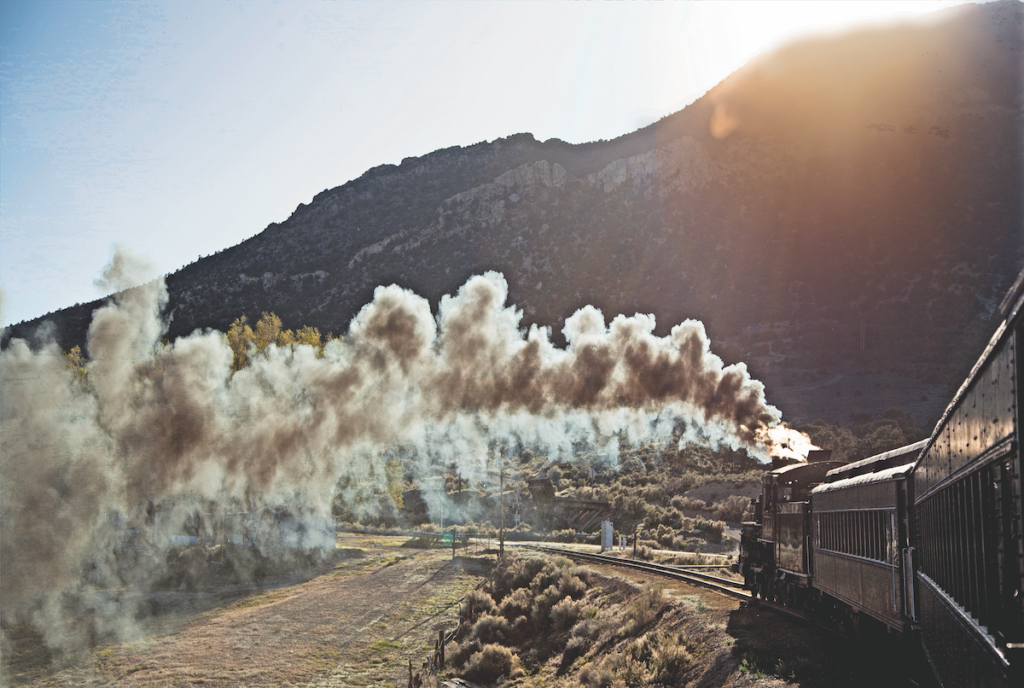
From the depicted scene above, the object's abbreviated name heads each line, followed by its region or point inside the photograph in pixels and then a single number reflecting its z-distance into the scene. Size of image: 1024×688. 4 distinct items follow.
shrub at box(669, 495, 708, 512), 57.62
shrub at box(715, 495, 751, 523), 53.53
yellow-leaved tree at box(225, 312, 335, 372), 53.41
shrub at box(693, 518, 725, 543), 48.50
